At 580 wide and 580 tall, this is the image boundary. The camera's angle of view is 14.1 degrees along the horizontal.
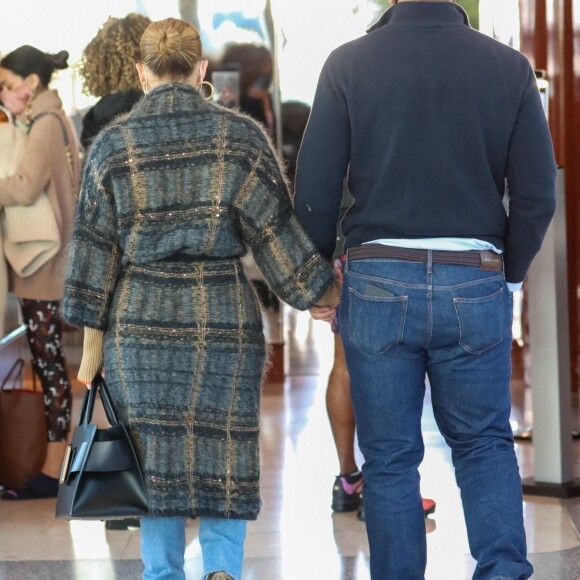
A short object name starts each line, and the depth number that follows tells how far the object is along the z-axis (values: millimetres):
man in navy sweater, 5624
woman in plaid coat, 5758
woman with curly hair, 8236
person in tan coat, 8673
